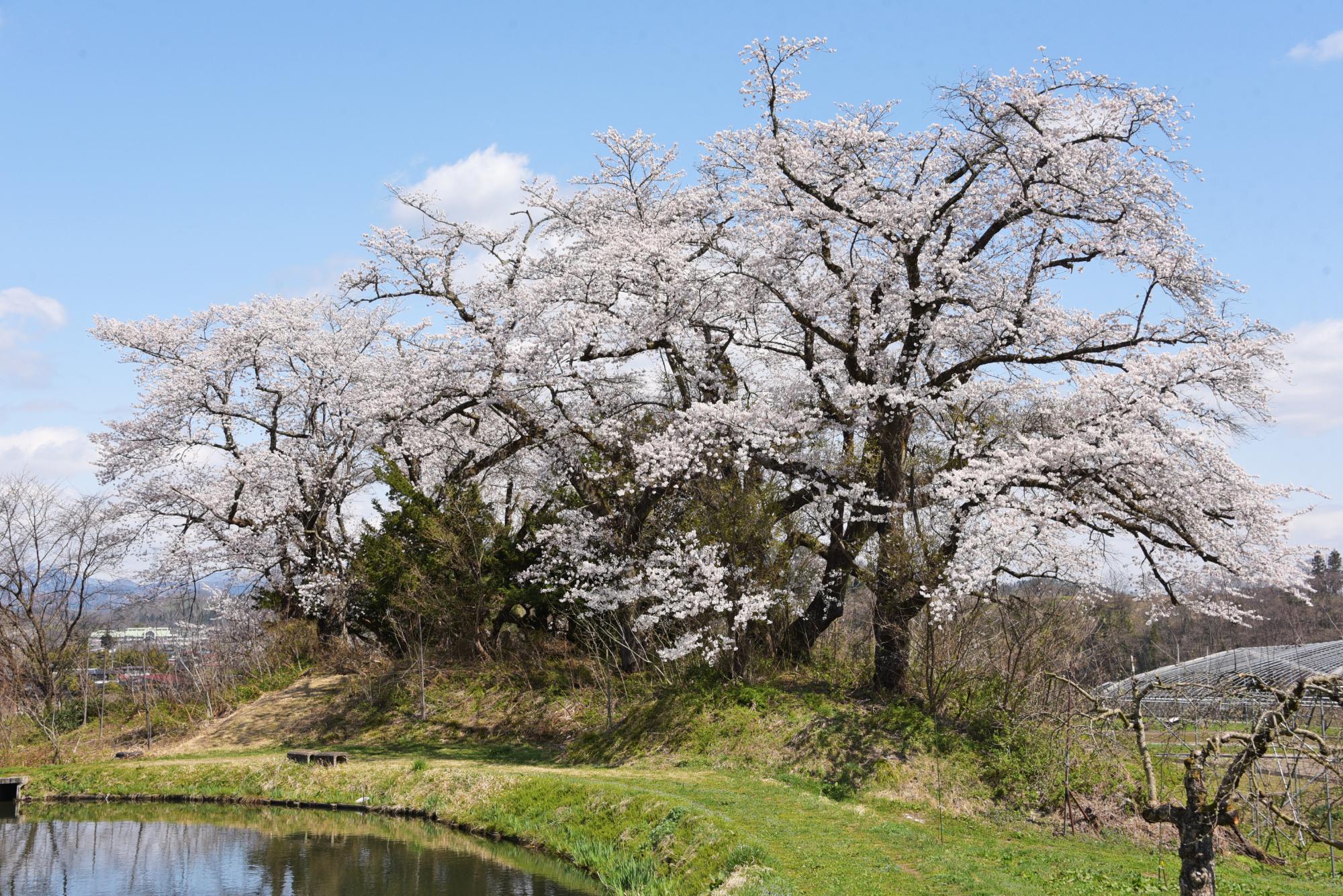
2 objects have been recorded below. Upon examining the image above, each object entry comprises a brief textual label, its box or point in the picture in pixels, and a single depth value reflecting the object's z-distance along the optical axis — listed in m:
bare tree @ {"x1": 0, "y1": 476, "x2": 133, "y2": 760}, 24.61
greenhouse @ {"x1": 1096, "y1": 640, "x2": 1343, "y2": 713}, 24.28
